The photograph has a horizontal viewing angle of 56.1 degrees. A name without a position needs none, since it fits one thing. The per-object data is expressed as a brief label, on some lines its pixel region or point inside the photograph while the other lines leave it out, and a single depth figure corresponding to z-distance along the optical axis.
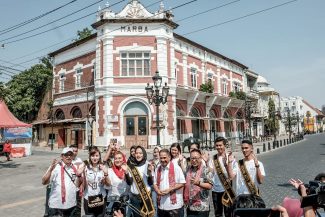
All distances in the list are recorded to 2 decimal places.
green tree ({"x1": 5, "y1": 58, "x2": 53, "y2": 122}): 34.75
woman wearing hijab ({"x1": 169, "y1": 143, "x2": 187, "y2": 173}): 6.36
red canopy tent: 17.69
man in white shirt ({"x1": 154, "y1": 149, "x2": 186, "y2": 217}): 4.59
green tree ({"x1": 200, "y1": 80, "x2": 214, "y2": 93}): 30.64
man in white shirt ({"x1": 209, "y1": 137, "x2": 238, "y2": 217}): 5.41
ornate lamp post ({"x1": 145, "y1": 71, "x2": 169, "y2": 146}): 14.97
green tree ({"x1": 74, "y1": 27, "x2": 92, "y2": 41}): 39.56
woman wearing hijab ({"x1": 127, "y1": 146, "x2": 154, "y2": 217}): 4.98
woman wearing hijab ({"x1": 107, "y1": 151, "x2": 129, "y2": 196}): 5.17
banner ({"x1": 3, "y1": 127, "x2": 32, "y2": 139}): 23.52
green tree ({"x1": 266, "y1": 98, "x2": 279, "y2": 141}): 49.73
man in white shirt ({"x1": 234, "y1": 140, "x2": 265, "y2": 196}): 4.82
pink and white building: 24.34
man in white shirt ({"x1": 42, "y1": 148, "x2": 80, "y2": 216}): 4.91
